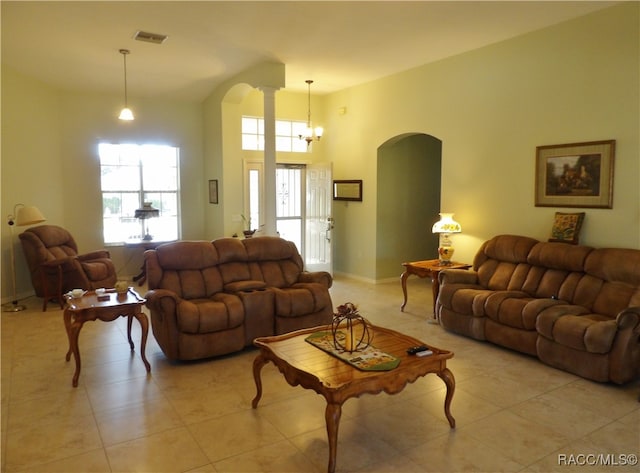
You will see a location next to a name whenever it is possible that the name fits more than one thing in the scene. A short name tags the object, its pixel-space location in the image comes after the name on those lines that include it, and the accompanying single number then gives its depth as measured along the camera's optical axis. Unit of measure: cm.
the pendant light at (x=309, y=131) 727
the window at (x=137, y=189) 771
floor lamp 570
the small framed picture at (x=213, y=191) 778
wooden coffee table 250
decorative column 609
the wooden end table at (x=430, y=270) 538
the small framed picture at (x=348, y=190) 767
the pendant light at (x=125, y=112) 548
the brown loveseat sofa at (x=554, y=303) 356
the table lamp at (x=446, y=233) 568
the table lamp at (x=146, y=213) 750
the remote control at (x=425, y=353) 292
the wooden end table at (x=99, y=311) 362
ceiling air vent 488
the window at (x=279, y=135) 778
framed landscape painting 446
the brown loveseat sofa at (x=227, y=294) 403
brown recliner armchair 592
